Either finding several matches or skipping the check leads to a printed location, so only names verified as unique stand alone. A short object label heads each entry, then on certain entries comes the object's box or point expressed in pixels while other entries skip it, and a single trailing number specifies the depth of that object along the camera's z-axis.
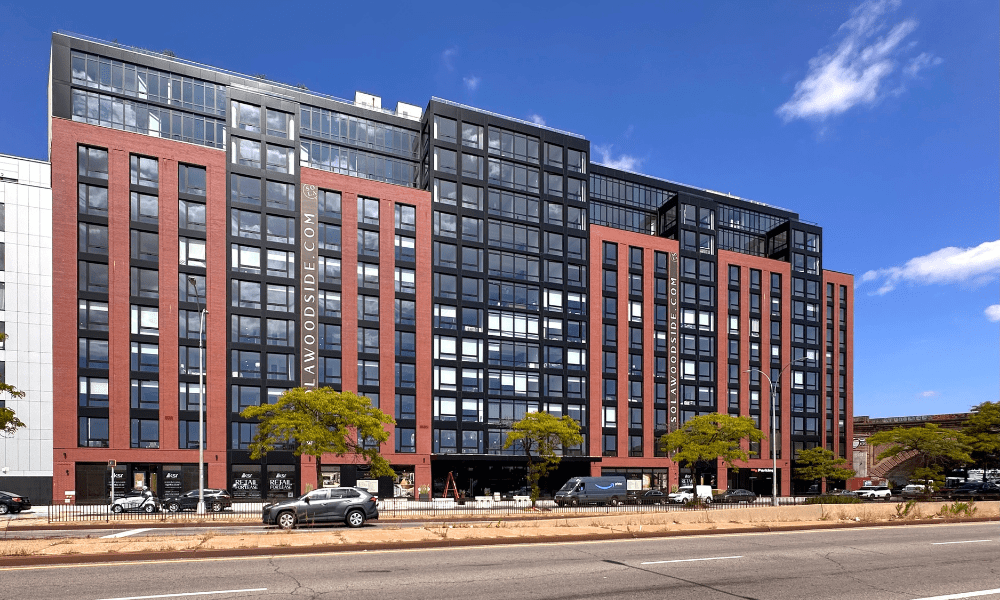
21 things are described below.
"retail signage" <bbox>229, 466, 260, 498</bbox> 58.22
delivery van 51.12
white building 52.59
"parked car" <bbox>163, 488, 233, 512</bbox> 41.43
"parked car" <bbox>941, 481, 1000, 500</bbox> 51.78
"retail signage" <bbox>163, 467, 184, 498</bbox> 55.59
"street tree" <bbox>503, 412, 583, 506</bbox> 51.88
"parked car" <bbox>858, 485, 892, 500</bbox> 65.88
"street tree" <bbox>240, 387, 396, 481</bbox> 44.06
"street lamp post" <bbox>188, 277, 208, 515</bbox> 36.51
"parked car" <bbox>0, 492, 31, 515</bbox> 43.16
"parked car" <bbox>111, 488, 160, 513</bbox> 38.81
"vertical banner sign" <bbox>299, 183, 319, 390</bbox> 62.06
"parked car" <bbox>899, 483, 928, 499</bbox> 67.86
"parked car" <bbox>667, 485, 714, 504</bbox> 58.31
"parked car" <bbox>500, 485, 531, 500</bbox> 67.27
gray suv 26.45
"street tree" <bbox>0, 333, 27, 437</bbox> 30.83
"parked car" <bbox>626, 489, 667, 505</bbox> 56.31
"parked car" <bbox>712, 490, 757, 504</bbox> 60.31
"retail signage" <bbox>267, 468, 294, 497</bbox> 59.81
